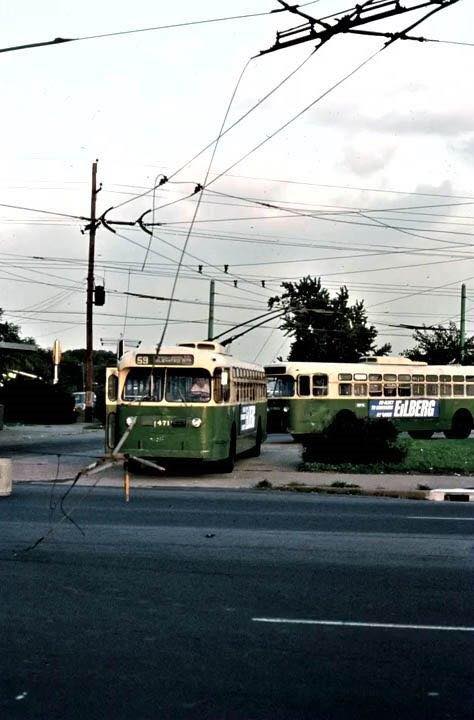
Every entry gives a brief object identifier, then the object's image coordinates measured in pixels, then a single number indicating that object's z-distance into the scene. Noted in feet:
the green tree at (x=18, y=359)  191.93
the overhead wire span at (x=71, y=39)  44.11
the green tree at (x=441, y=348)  207.10
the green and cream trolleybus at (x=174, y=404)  66.74
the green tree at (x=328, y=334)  197.57
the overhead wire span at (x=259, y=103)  46.08
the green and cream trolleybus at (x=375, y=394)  114.01
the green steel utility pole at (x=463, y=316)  186.80
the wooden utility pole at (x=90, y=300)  140.15
